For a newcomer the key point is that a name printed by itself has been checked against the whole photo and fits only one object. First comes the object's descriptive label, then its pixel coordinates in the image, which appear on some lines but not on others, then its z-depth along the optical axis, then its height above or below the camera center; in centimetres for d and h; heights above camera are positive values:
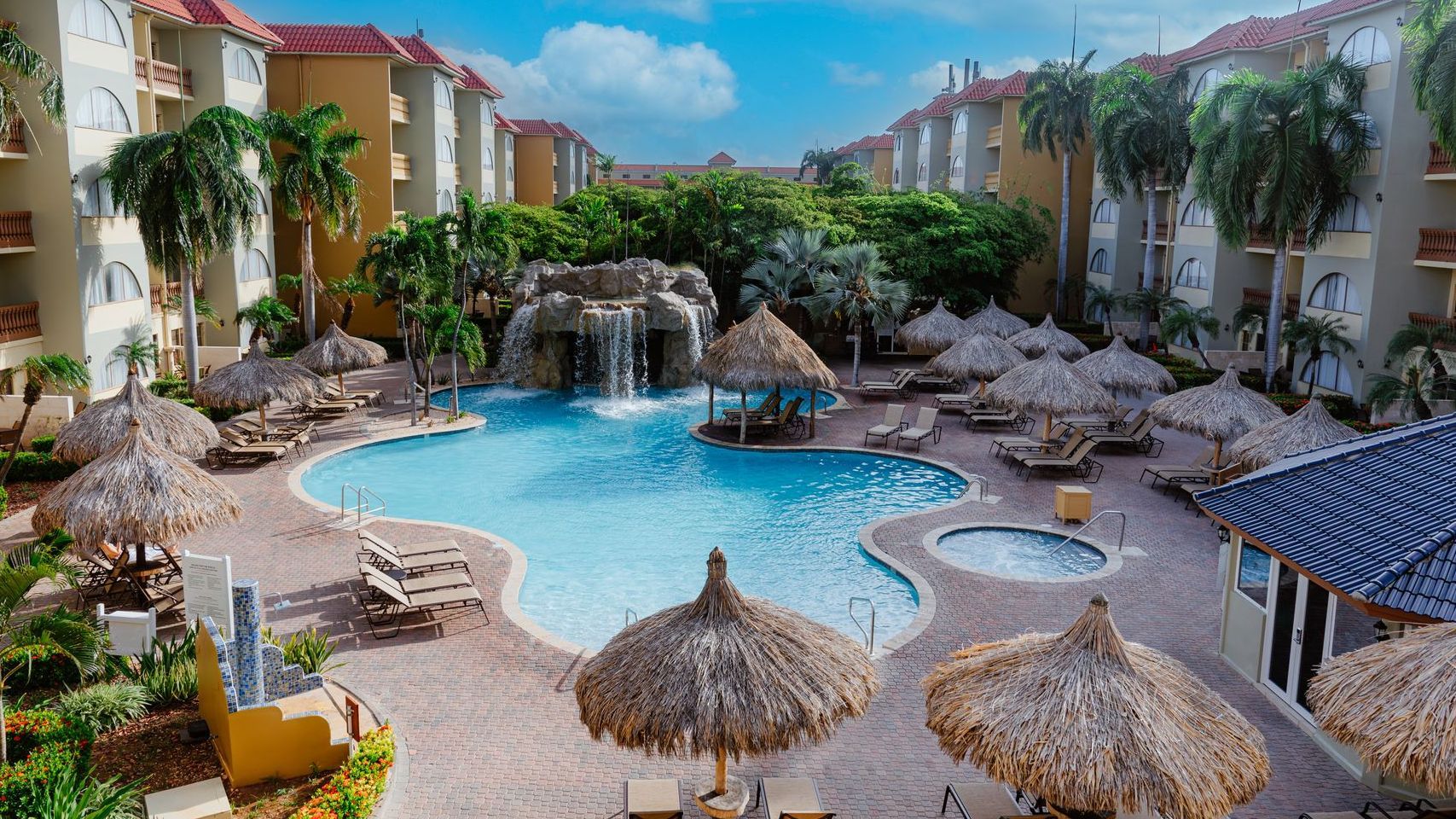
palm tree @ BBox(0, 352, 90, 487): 1953 -258
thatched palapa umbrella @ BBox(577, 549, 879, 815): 908 -387
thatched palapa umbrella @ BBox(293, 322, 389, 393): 2912 -307
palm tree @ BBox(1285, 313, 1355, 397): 2984 -207
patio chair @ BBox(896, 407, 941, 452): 2573 -434
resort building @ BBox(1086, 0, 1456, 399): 2903 +90
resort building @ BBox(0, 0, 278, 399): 2625 +108
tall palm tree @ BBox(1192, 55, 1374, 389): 2927 +333
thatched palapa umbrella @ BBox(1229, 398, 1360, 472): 1869 -312
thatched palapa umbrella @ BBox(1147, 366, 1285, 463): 2148 -312
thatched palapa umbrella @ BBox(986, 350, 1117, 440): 2395 -308
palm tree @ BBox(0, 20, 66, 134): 2155 +369
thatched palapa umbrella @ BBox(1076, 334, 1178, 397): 2716 -289
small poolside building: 1024 -311
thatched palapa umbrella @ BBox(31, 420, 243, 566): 1415 -360
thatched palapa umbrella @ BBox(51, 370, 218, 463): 1895 -342
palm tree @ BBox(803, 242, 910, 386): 3412 -116
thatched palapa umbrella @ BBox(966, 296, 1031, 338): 3456 -214
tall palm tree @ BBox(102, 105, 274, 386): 2670 +146
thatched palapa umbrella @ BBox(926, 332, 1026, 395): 2898 -284
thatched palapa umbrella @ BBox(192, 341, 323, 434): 2453 -334
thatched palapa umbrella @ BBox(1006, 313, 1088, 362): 3244 -257
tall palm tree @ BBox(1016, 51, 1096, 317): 4391 +666
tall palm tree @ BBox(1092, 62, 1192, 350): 3741 +486
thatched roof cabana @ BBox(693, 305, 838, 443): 2611 -272
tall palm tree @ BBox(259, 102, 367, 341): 3412 +240
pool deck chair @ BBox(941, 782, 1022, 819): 950 -503
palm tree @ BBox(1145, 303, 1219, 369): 3312 -203
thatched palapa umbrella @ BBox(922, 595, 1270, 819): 817 -384
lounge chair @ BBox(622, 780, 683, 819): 936 -500
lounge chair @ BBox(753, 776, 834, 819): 939 -502
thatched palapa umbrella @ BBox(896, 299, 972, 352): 3406 -244
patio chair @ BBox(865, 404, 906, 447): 2595 -427
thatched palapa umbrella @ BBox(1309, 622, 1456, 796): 830 -373
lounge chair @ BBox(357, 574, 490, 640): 1406 -485
